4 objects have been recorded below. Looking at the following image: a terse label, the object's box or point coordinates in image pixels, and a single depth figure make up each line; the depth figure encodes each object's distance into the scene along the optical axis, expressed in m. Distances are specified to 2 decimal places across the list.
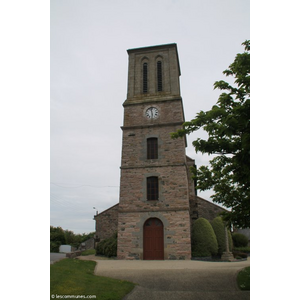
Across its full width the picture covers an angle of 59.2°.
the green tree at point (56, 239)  26.92
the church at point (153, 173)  16.53
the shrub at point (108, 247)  17.20
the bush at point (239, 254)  19.09
